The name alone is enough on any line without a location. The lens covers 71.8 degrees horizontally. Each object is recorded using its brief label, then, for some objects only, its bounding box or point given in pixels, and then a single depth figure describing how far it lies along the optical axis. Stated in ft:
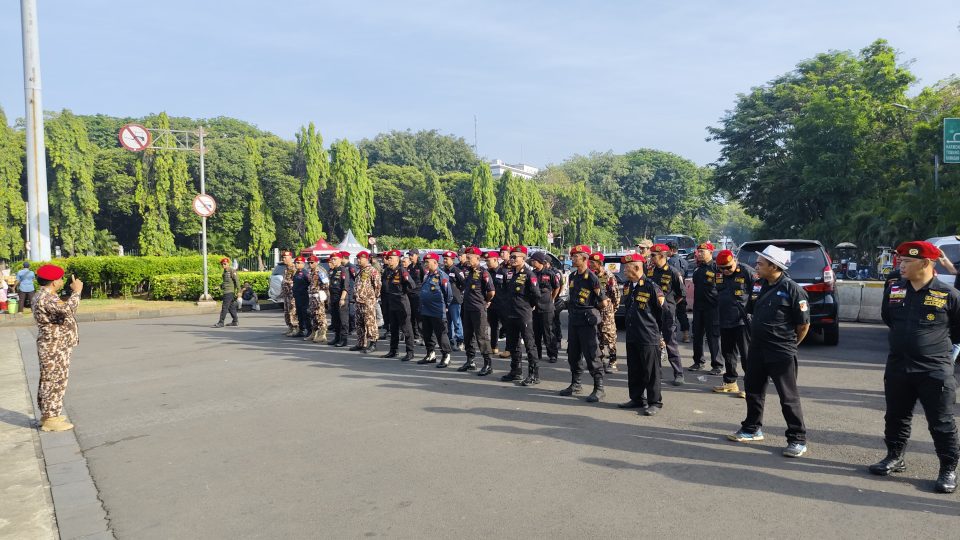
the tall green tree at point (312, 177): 153.07
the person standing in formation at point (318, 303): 44.70
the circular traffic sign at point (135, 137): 69.15
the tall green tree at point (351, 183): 159.02
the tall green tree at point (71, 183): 142.82
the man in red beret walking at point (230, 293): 52.65
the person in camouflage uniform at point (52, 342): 22.82
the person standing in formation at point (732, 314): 26.58
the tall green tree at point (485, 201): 190.39
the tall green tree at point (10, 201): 141.49
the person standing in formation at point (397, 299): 36.72
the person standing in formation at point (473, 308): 32.45
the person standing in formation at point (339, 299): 42.19
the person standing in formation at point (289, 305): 47.60
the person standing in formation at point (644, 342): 23.36
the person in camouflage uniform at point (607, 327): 31.96
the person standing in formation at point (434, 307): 33.96
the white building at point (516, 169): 422.49
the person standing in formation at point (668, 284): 30.11
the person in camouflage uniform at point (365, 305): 39.63
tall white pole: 61.41
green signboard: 56.65
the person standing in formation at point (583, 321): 25.55
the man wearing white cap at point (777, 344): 18.38
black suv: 35.47
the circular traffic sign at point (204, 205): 69.72
